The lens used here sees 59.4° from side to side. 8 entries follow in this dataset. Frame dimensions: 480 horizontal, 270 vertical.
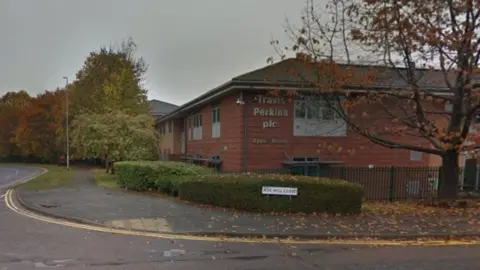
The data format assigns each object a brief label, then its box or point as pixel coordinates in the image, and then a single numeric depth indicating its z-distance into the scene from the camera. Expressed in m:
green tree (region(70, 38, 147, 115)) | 41.50
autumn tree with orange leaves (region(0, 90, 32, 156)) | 64.94
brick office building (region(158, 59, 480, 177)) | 18.84
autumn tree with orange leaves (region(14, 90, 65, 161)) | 57.16
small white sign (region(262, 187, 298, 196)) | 11.50
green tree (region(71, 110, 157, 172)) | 25.53
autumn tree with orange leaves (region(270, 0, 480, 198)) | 11.99
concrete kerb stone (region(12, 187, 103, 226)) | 10.27
